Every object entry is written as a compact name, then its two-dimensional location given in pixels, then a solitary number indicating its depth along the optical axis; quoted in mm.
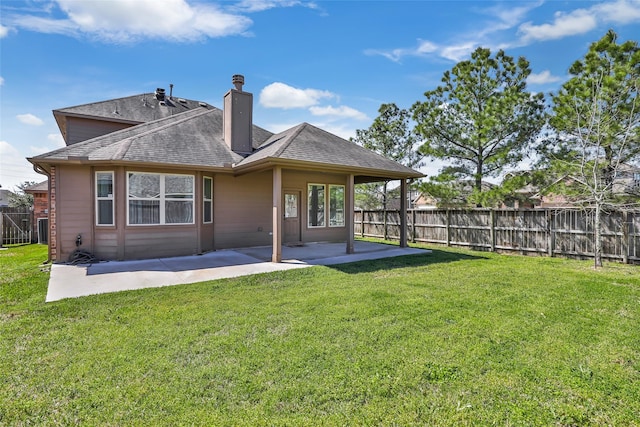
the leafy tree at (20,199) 21825
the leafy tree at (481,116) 12062
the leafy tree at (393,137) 17609
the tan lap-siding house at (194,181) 8680
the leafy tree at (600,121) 9102
